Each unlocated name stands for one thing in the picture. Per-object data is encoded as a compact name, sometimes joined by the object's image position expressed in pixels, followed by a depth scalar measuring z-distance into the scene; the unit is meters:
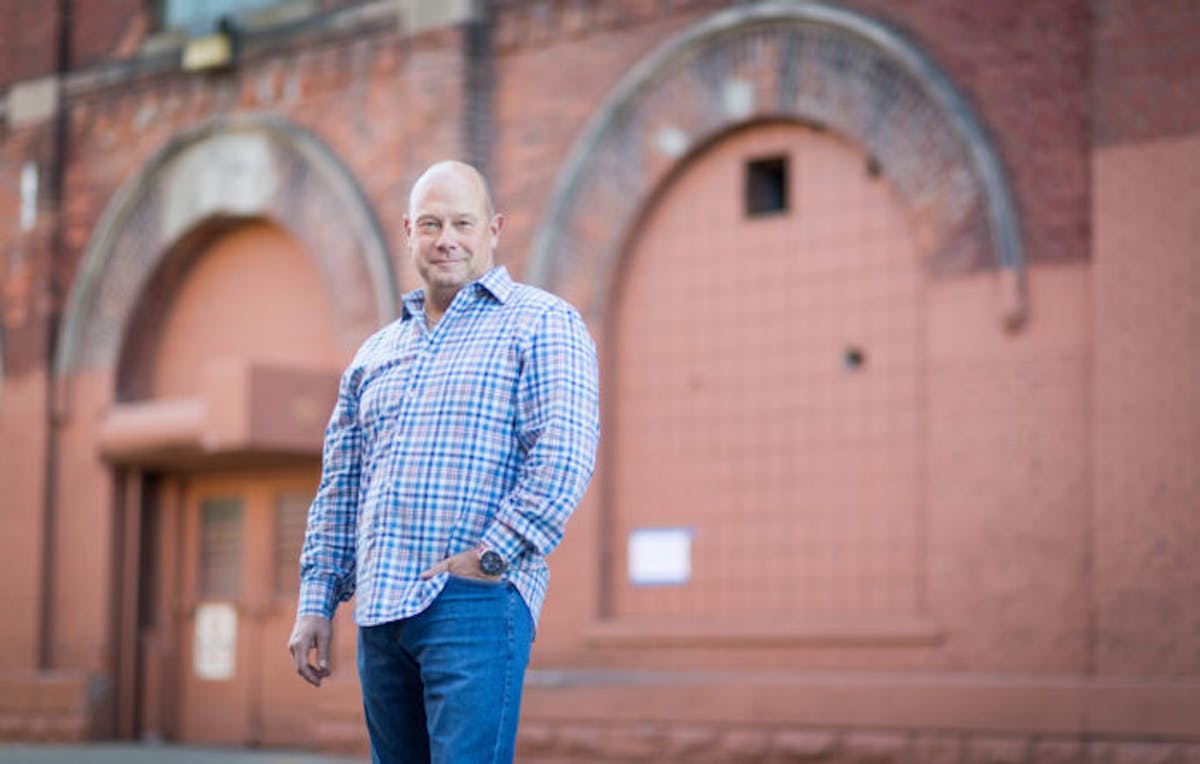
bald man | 4.16
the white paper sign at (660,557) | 12.05
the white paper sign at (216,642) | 14.95
